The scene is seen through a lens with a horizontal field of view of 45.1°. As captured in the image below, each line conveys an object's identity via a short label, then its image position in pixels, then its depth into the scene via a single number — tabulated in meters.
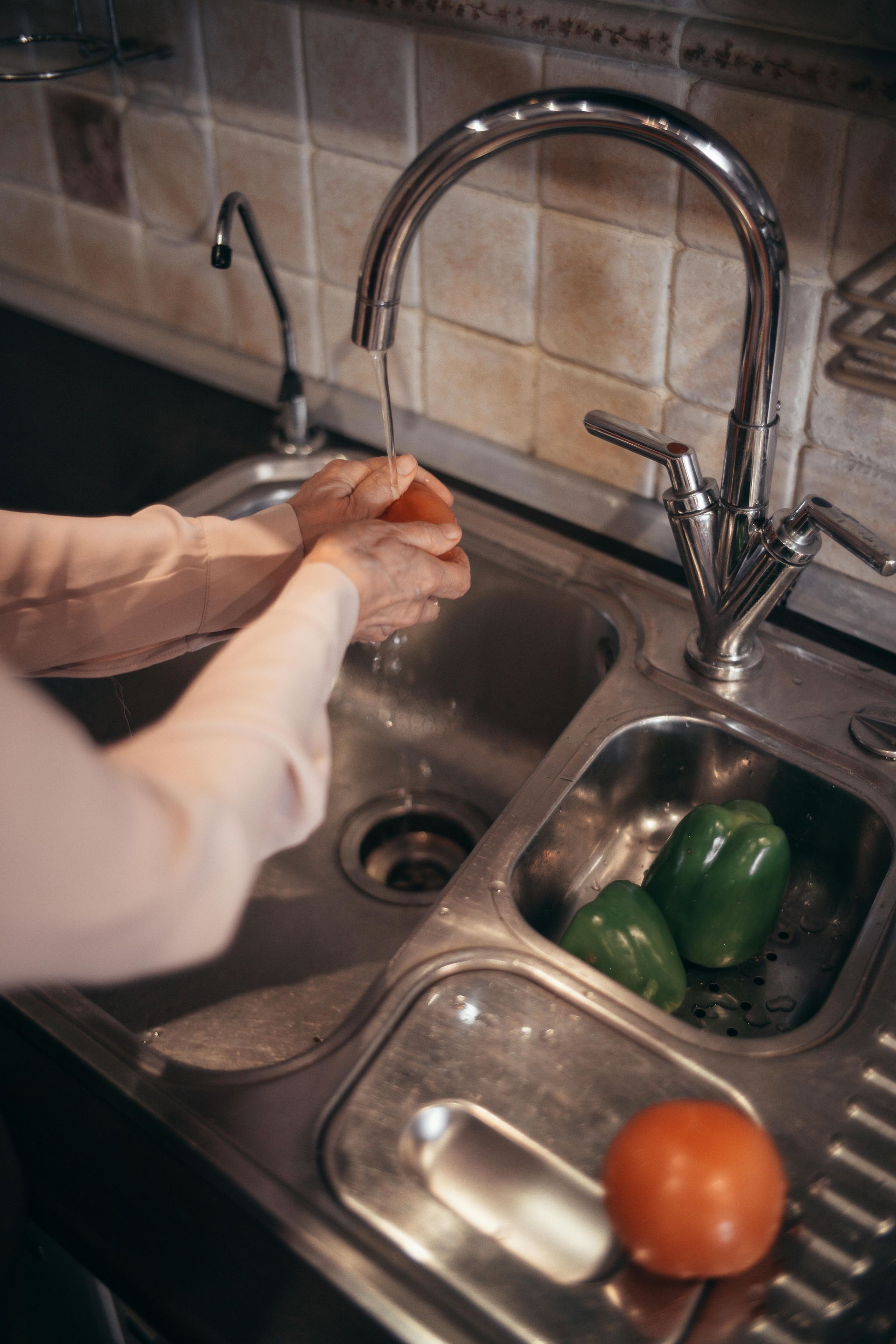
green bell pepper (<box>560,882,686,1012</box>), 0.72
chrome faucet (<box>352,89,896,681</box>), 0.68
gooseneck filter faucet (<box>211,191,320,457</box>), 1.08
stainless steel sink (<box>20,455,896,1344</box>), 0.57
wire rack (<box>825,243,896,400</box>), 0.78
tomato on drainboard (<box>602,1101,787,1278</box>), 0.52
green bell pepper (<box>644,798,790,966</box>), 0.75
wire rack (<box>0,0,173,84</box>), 1.09
